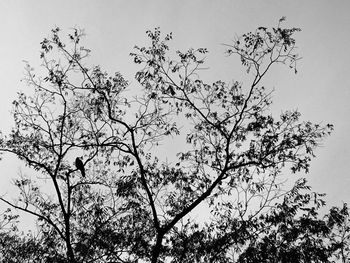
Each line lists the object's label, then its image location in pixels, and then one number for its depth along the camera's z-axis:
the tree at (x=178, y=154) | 12.20
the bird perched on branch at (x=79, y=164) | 12.19
